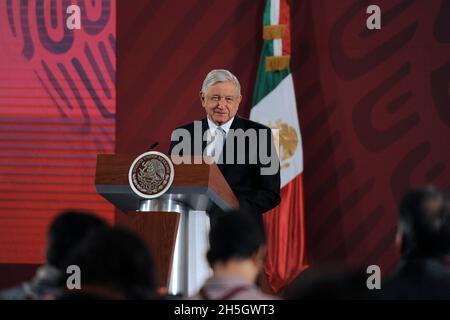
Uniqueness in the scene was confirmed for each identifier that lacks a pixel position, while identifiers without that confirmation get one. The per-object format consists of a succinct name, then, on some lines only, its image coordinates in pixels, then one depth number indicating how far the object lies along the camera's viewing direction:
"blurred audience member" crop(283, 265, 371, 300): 3.29
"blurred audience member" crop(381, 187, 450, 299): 4.82
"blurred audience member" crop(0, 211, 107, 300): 4.84
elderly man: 8.86
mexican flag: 12.77
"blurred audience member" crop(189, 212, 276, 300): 4.72
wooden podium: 6.92
